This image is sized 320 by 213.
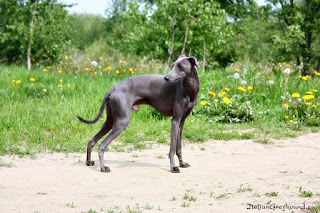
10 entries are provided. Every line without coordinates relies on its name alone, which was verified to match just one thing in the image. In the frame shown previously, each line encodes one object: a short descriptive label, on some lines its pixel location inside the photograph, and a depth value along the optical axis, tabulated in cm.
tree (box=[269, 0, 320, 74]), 1889
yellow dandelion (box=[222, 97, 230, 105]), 807
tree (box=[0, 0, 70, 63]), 1388
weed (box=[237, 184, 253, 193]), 417
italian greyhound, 511
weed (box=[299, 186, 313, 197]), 384
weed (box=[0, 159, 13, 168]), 538
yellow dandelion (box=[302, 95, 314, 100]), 801
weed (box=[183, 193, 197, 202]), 390
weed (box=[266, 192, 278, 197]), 394
